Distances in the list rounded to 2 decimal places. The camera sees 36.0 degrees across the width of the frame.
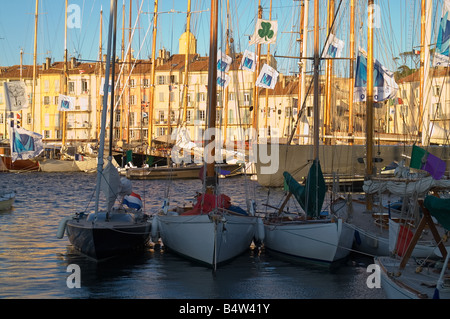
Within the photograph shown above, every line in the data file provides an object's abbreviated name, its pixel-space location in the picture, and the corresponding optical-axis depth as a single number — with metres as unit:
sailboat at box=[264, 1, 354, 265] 22.44
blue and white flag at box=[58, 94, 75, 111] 72.06
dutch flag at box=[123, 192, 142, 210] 27.62
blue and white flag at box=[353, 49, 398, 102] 32.16
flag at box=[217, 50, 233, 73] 44.44
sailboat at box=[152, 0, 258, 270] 21.34
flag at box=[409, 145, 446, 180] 16.12
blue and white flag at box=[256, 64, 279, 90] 52.72
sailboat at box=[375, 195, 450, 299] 13.74
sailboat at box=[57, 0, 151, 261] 22.44
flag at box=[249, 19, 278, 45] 47.72
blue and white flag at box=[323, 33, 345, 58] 41.49
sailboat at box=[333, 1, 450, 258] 17.58
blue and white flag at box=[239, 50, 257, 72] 55.72
